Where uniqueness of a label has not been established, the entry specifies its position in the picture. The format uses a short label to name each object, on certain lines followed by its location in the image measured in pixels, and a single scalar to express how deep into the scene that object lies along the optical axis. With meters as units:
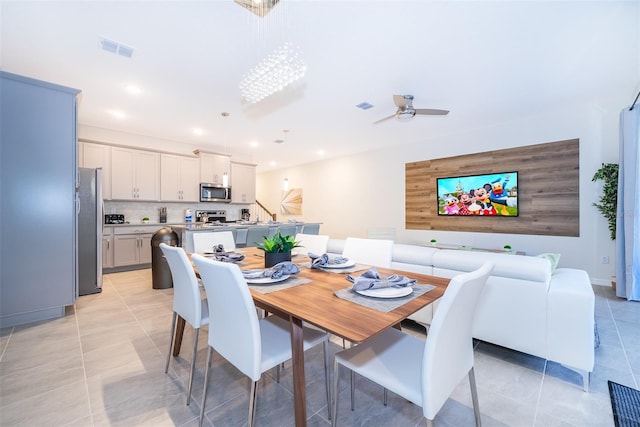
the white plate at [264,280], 1.45
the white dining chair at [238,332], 1.13
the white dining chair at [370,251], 2.19
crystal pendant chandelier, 2.26
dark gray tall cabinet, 2.55
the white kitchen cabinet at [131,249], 4.83
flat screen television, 4.63
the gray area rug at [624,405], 1.41
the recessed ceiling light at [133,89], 3.36
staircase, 9.25
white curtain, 3.22
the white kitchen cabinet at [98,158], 4.70
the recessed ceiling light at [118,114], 4.17
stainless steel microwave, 6.16
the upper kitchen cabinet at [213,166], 6.13
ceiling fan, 3.37
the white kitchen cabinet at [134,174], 5.05
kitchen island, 3.93
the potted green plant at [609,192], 3.59
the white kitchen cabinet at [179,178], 5.64
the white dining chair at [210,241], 2.55
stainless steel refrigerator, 3.58
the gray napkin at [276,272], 1.52
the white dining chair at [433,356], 0.97
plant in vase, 1.87
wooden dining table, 0.94
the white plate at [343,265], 1.85
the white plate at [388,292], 1.23
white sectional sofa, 1.65
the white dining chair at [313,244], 2.63
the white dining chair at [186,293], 1.58
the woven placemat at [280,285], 1.38
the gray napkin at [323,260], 1.84
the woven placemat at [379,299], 1.13
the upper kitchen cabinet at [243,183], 6.77
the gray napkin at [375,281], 1.29
